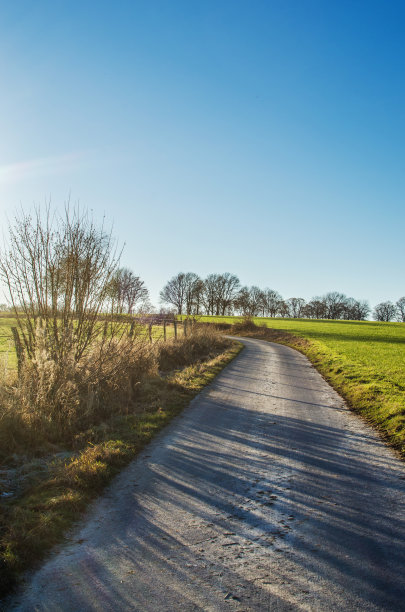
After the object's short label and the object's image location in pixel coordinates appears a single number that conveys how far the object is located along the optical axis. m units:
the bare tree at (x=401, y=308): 100.79
